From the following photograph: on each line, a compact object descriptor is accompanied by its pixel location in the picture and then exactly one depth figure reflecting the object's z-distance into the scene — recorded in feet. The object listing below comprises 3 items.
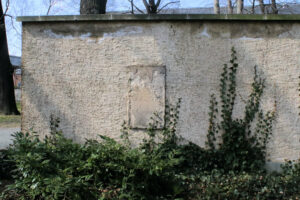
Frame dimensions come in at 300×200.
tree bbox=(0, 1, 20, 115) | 43.98
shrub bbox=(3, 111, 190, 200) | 11.97
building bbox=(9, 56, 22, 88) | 121.82
